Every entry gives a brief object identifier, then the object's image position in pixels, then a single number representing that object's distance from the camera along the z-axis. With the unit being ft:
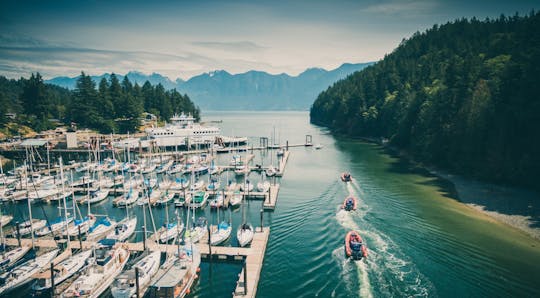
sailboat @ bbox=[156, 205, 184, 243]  119.75
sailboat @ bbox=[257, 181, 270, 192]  185.13
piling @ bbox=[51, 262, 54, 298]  82.22
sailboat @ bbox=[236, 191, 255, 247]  115.55
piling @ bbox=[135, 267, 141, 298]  78.77
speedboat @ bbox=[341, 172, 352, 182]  206.90
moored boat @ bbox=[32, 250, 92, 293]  89.48
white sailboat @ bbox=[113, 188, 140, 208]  166.61
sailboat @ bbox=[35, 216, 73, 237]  131.95
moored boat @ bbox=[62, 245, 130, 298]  85.40
